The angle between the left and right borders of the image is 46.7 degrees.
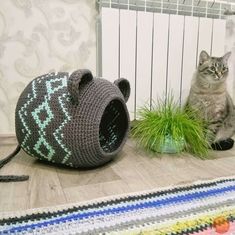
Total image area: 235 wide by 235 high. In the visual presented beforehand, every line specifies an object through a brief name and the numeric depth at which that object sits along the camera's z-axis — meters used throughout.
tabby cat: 1.32
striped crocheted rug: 0.63
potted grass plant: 1.17
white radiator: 1.36
